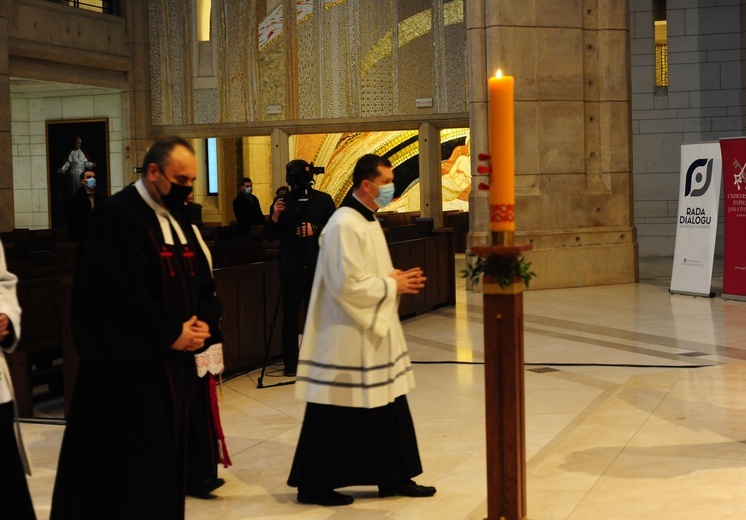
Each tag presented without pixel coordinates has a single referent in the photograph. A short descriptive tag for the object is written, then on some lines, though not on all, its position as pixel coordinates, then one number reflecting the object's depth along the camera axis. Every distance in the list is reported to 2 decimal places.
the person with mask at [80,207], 10.60
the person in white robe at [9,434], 3.71
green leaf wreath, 4.06
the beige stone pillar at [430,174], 19.11
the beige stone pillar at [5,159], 16.09
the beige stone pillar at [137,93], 20.16
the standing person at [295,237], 7.98
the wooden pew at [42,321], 7.59
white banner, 12.59
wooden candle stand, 4.10
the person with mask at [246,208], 15.21
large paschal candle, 3.98
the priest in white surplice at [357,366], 4.63
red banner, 12.09
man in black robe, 3.53
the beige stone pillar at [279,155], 19.75
